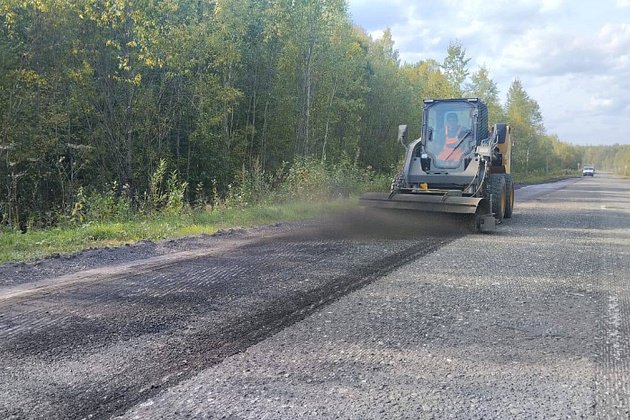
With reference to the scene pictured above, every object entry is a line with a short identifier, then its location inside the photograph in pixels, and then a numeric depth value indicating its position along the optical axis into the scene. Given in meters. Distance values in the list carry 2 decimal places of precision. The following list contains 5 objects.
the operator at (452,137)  12.69
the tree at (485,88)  46.94
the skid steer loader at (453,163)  11.48
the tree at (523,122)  62.34
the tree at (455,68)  40.41
